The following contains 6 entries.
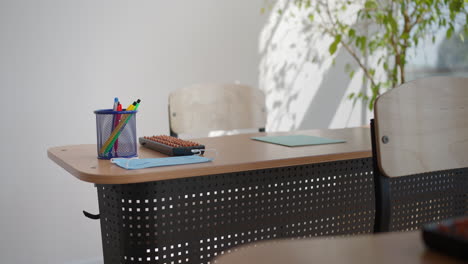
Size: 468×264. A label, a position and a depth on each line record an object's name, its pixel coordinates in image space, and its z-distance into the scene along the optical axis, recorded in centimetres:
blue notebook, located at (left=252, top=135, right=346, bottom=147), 188
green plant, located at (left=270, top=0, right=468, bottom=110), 303
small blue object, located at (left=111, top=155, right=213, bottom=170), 146
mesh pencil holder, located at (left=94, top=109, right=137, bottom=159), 161
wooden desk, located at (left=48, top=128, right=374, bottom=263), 157
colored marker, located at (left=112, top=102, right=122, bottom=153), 161
